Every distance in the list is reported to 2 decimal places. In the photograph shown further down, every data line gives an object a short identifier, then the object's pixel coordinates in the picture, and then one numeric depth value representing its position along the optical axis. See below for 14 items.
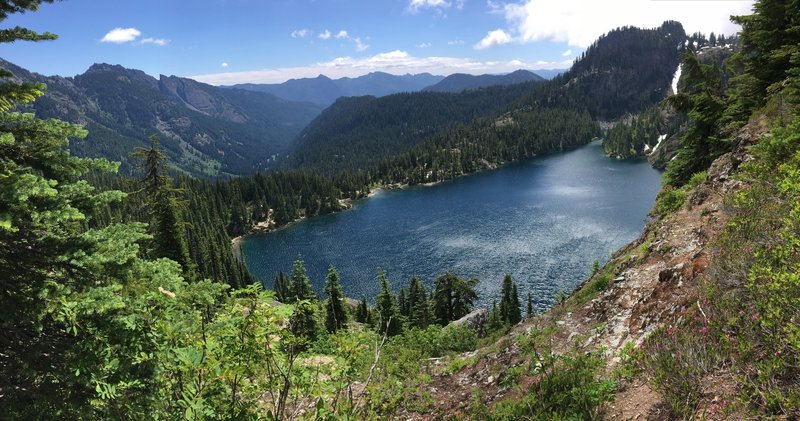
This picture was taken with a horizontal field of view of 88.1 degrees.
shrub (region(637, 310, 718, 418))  7.80
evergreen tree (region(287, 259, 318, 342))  42.12
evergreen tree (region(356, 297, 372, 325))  60.19
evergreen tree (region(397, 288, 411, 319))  64.92
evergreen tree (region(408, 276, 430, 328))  54.69
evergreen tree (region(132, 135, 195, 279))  31.95
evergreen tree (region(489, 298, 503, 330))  50.38
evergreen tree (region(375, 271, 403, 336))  48.25
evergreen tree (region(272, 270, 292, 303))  79.01
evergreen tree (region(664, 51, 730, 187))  30.39
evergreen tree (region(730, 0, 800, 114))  27.56
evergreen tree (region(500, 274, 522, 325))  56.12
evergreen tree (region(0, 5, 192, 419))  7.81
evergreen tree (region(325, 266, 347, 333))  47.13
